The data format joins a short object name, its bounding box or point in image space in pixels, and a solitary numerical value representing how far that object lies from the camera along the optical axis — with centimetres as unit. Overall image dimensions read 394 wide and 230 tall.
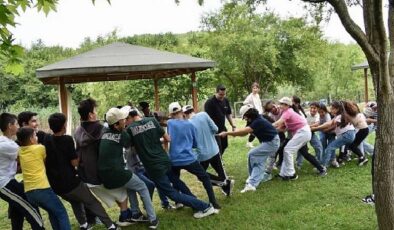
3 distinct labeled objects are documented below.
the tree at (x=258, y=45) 2947
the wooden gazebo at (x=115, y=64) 1005
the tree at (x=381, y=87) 384
